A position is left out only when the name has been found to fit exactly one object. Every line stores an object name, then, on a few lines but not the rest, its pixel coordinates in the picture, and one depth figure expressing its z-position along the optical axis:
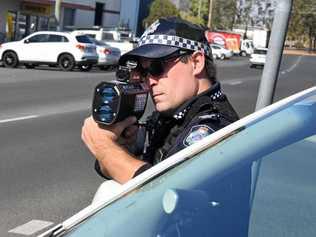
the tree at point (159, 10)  74.75
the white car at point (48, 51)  29.34
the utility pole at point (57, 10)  42.22
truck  82.00
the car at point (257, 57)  52.31
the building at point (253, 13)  117.39
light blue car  1.71
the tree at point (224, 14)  111.62
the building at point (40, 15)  49.50
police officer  2.51
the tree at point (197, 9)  103.51
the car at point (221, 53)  64.56
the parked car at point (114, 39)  36.28
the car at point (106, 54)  30.93
